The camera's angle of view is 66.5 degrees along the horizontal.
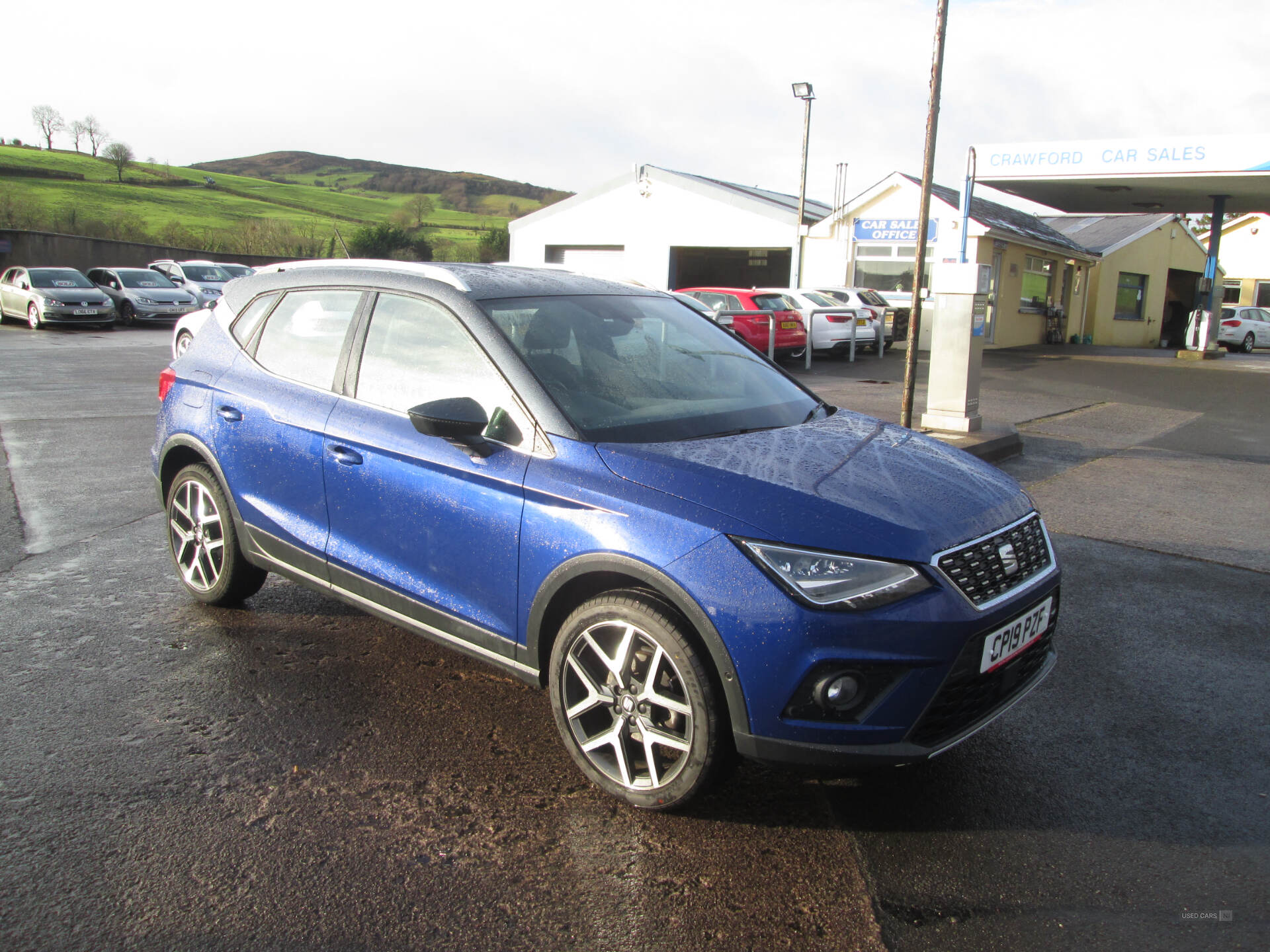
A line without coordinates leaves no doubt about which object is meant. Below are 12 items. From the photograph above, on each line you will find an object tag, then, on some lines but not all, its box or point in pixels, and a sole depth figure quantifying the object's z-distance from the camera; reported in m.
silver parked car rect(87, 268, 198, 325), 27.22
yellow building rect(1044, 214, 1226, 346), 33.07
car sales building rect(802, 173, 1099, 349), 26.53
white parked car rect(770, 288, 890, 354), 21.11
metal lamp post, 27.85
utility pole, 8.68
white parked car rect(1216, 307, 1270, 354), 33.84
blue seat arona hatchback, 2.76
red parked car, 19.64
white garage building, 30.84
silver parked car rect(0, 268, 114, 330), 24.77
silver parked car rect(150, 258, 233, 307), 29.22
